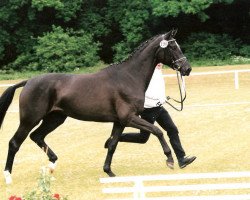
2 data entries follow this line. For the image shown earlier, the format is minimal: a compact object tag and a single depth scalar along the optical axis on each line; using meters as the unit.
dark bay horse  15.18
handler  15.78
